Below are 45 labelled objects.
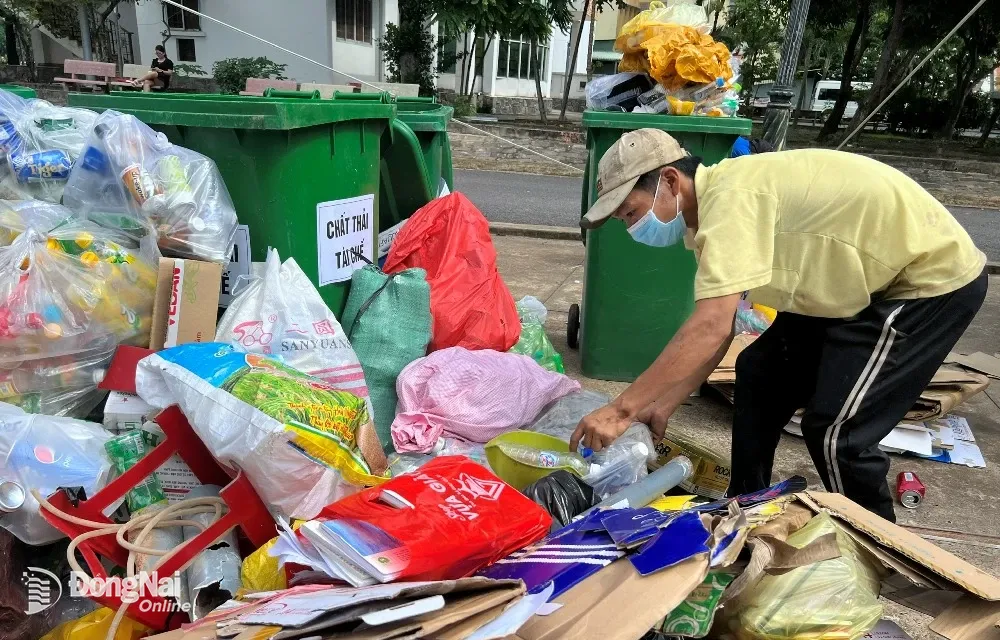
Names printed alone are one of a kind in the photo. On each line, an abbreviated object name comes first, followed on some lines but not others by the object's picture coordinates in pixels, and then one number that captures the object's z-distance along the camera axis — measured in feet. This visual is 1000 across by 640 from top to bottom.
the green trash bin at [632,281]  11.25
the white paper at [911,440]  9.91
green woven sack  9.00
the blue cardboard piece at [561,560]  4.87
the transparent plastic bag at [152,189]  7.89
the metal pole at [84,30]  59.06
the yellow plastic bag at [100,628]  5.60
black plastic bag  6.31
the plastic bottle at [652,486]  6.35
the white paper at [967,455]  9.82
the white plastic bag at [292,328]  7.95
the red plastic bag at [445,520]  4.69
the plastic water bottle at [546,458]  7.20
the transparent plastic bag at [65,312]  7.23
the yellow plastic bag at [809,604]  5.16
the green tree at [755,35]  88.63
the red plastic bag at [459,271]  9.91
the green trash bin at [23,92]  11.30
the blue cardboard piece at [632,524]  4.93
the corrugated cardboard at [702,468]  8.23
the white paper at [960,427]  10.55
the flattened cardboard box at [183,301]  7.75
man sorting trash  6.06
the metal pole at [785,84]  16.26
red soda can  8.64
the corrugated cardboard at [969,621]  4.92
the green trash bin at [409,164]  11.45
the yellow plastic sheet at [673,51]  11.27
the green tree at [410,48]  61.62
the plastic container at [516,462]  7.33
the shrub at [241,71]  52.41
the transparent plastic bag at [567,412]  8.71
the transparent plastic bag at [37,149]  8.46
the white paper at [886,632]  5.75
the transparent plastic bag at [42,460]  6.14
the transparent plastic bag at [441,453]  7.95
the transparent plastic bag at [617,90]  11.96
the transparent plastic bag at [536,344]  11.07
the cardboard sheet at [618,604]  4.34
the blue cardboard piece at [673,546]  4.61
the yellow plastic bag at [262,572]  5.39
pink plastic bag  8.38
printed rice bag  5.97
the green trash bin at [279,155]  8.27
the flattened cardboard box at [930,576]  4.98
